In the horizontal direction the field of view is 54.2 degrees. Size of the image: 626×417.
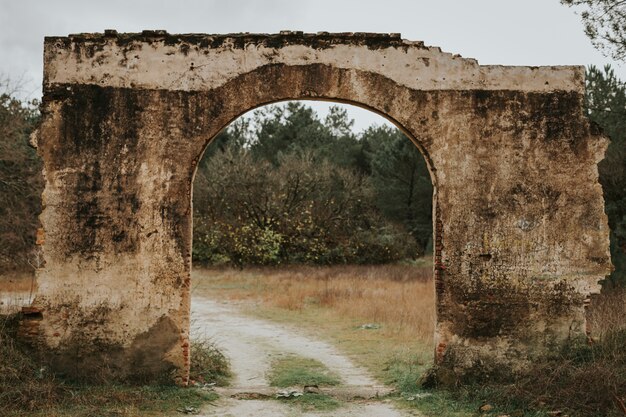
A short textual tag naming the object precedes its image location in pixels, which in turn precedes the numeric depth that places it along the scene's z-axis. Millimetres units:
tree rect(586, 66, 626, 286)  12289
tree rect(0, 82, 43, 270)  15016
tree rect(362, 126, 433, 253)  28156
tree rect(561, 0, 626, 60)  10695
